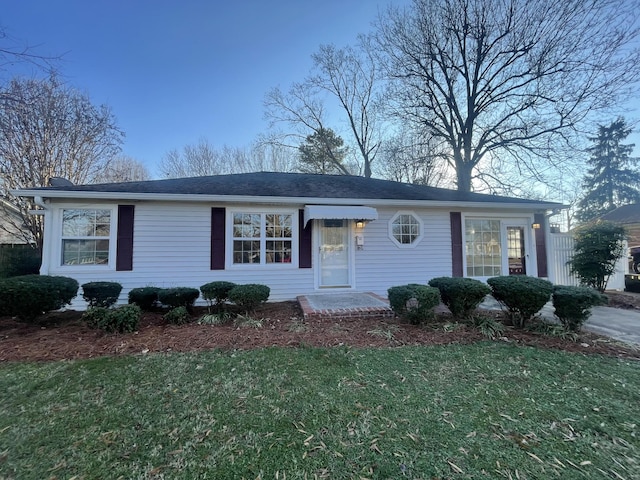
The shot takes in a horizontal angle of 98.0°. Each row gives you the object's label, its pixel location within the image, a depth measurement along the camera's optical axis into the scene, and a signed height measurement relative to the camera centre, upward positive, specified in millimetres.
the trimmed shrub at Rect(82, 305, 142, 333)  4680 -1064
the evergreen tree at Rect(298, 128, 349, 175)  20656 +7613
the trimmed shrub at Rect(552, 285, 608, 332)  4598 -825
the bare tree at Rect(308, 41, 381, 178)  19312 +12165
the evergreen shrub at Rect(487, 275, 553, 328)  4762 -696
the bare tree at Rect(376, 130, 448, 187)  17328 +6359
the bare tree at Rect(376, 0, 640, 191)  11547 +9124
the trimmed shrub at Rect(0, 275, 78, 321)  4738 -681
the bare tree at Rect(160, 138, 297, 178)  22609 +7908
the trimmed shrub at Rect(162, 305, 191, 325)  5391 -1190
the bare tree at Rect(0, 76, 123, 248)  11828 +5338
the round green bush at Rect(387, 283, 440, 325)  5102 -873
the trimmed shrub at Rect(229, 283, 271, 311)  5641 -802
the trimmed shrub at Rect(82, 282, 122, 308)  5746 -785
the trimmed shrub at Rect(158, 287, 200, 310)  5895 -874
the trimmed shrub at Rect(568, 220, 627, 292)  8203 +57
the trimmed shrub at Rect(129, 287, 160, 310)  6082 -903
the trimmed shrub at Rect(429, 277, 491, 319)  5176 -752
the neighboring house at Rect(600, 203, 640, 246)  21438 +3039
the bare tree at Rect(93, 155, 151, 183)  16047 +5981
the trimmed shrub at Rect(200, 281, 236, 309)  5930 -757
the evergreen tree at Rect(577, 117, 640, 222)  30000 +8285
